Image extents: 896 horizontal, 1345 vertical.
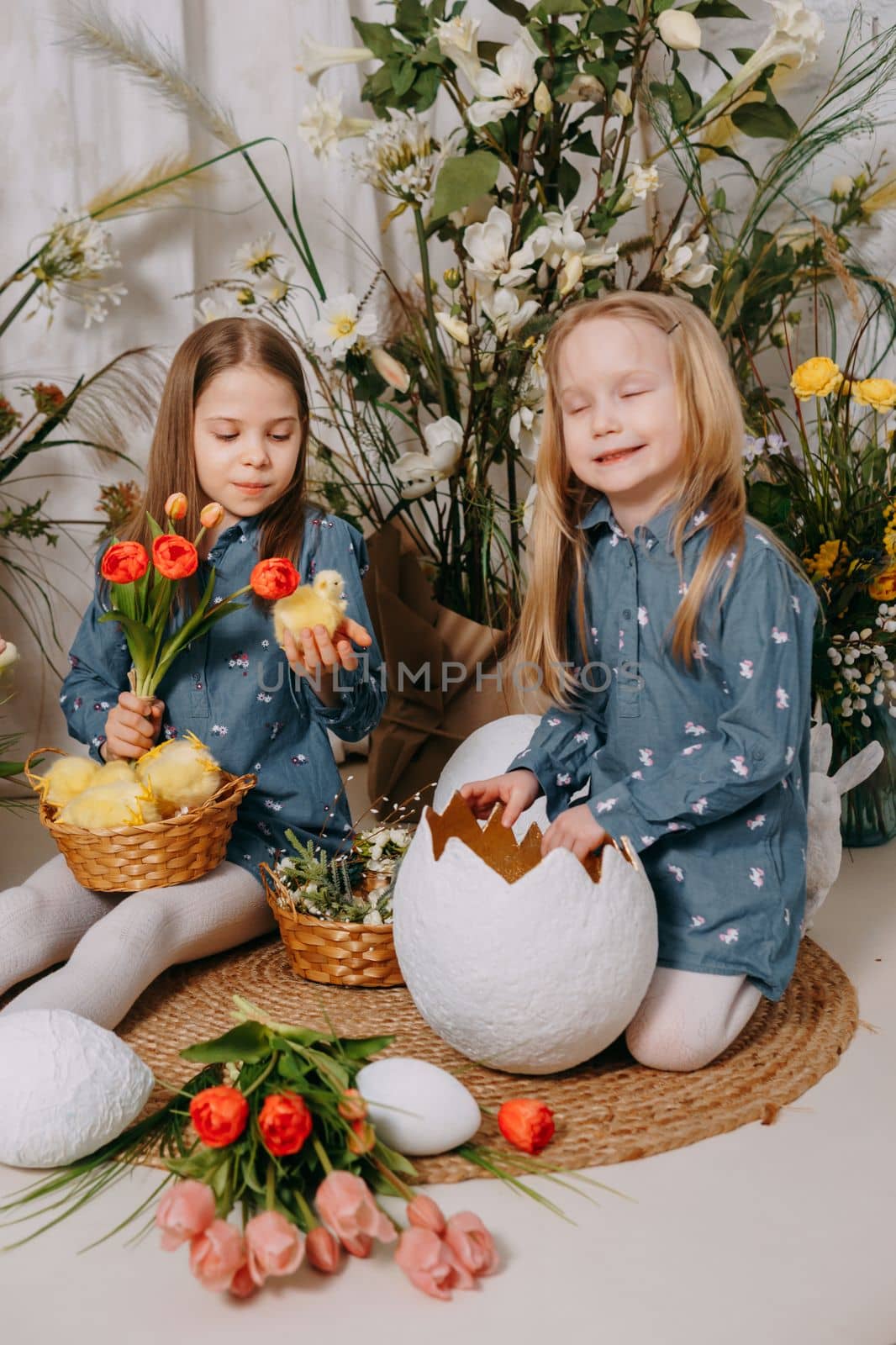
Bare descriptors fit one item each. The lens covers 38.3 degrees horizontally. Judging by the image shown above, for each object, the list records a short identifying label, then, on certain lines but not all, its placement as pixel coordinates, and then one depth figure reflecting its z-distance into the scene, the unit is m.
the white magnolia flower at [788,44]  1.71
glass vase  1.97
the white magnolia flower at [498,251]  1.70
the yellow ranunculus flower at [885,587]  1.87
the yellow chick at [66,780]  1.54
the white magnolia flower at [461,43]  1.69
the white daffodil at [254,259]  1.93
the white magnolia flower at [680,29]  1.71
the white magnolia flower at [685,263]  1.76
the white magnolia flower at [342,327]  1.84
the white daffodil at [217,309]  1.83
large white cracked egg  1.23
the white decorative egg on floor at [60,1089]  1.15
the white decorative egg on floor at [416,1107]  1.16
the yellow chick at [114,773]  1.52
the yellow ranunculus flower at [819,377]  1.81
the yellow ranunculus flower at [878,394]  1.79
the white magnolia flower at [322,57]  1.90
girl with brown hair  1.55
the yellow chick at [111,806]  1.48
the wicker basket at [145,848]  1.50
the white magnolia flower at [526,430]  1.79
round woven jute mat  1.26
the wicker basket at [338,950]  1.54
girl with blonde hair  1.35
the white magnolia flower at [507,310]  1.73
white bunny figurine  1.57
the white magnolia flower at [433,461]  1.83
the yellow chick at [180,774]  1.51
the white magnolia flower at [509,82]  1.70
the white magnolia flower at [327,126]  1.87
